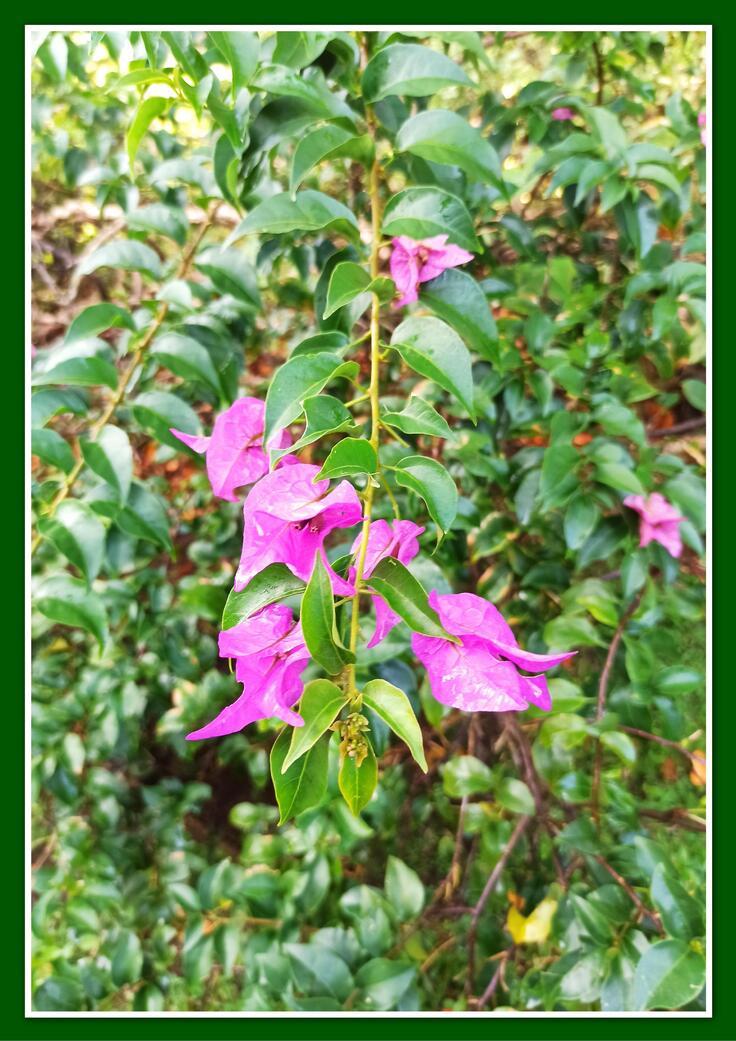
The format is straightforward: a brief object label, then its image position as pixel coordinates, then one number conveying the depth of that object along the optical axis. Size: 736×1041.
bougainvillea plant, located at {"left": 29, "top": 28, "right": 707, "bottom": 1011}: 0.39
